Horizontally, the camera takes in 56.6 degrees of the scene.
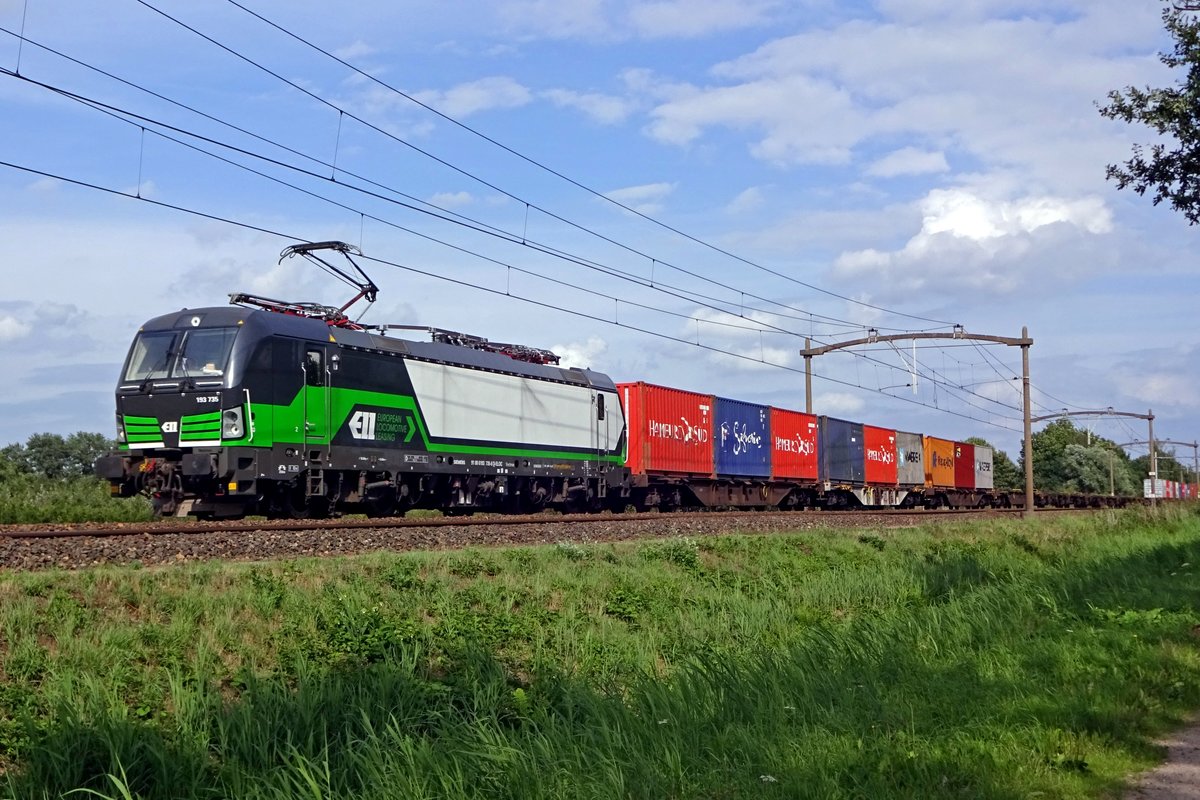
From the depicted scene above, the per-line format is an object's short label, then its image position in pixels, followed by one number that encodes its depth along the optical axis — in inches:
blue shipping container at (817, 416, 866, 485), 1606.8
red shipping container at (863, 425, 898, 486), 1708.9
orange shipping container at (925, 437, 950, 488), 1929.1
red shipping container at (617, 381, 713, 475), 1223.5
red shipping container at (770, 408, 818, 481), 1492.4
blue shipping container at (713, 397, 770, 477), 1376.7
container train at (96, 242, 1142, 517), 734.5
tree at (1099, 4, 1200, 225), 597.9
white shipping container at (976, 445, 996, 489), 2166.6
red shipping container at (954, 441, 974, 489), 2043.6
